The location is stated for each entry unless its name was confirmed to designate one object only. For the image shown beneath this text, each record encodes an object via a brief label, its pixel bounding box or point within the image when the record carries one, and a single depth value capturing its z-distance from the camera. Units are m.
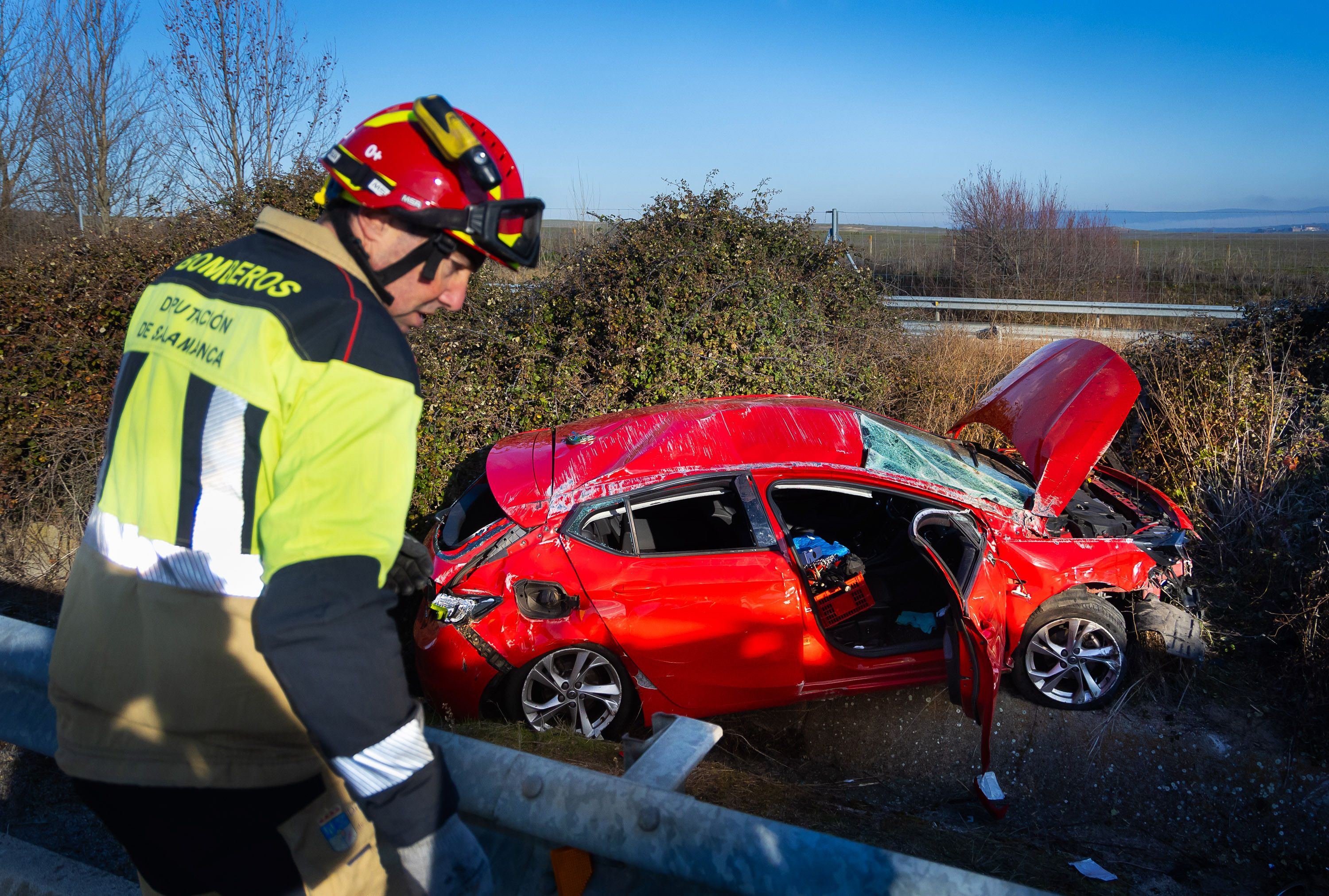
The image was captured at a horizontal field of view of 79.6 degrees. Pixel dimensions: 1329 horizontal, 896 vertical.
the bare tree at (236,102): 10.73
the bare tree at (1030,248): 15.60
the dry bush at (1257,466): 4.64
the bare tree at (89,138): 12.75
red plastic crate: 4.42
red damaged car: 3.96
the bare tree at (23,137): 12.77
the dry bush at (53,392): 5.88
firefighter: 1.08
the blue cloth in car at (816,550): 4.45
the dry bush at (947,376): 8.16
